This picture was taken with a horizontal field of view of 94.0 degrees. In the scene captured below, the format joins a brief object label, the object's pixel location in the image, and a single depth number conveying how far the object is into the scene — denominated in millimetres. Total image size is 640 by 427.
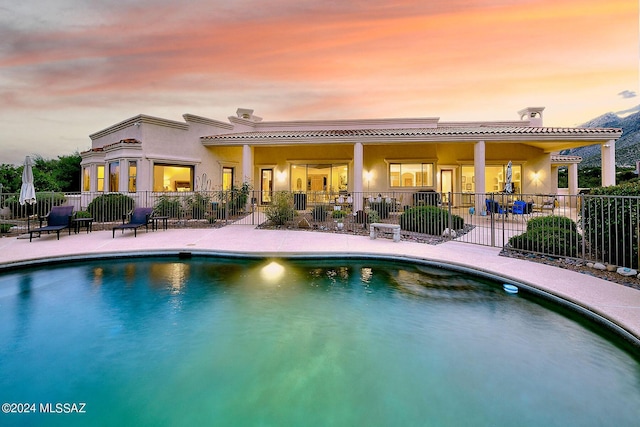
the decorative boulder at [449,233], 9512
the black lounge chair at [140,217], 10406
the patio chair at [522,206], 12355
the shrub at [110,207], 12609
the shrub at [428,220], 10281
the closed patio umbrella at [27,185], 10203
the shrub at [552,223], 7037
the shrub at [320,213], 13086
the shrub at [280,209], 12219
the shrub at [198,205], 13367
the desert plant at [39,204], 12891
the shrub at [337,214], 13095
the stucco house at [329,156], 14125
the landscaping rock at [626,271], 5125
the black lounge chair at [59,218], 10023
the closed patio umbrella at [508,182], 12878
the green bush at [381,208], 13031
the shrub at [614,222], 5234
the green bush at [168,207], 12912
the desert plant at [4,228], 10198
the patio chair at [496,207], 13956
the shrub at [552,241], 6516
